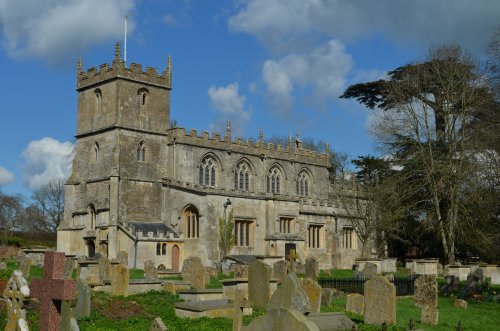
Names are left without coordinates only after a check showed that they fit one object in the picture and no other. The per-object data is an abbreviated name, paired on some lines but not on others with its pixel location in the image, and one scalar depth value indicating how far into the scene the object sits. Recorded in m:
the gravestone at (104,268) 21.81
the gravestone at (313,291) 14.72
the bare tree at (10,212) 62.75
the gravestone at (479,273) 26.84
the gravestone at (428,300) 16.31
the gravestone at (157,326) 11.97
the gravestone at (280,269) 24.87
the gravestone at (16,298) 8.54
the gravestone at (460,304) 19.49
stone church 37.75
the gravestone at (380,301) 14.94
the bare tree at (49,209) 68.94
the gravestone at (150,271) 24.33
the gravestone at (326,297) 18.43
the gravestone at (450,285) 23.66
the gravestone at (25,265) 23.48
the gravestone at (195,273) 21.34
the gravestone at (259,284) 16.41
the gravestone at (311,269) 24.84
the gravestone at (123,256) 29.17
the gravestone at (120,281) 18.83
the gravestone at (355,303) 17.72
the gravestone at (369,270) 26.83
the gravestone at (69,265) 21.75
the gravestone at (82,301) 14.40
